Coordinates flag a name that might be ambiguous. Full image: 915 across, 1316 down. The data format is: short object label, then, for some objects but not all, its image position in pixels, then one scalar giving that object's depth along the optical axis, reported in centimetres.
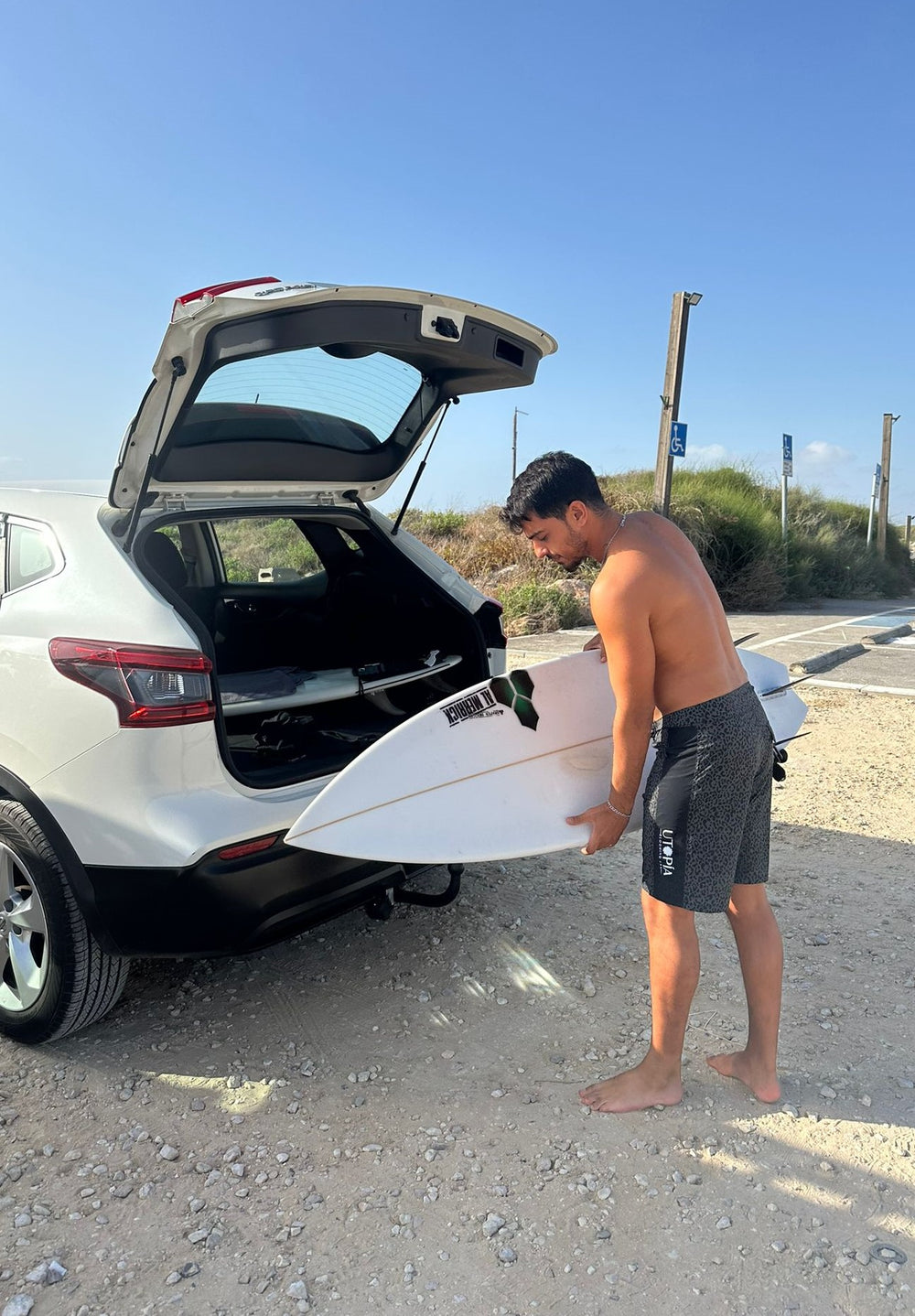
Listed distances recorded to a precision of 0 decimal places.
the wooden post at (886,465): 2428
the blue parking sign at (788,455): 1368
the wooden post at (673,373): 1012
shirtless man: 229
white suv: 238
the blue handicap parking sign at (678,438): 1012
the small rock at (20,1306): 185
